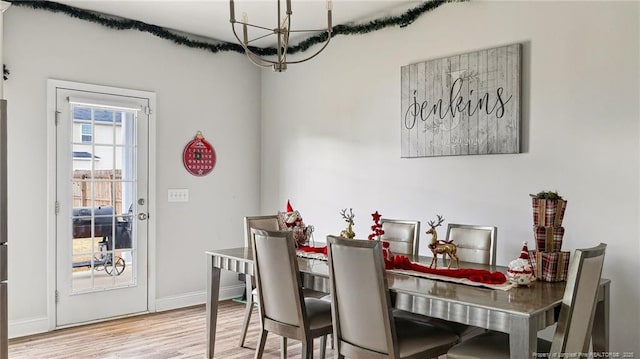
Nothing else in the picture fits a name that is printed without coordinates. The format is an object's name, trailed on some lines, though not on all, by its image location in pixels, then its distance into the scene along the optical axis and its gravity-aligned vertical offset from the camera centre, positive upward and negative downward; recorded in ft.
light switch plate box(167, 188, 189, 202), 16.34 -0.66
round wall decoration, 16.67 +0.57
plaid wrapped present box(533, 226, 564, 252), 8.45 -1.01
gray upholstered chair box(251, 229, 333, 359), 9.30 -2.25
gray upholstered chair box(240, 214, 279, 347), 12.79 -1.45
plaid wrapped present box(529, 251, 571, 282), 8.38 -1.45
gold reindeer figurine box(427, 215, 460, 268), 9.25 -1.29
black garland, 13.57 +4.31
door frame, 13.79 -0.21
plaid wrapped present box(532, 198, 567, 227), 8.52 -0.59
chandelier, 8.81 +2.58
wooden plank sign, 11.63 +1.72
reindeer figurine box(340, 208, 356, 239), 10.59 -1.19
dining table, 6.63 -1.79
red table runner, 8.39 -1.65
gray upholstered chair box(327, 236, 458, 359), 7.77 -2.17
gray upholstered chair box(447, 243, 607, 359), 7.03 -2.05
